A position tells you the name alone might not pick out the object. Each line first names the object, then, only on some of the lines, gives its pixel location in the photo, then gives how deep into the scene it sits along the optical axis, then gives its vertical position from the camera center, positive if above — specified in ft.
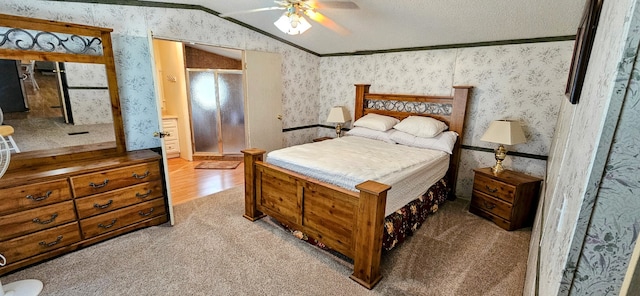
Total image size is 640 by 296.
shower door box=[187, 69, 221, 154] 16.51 -1.17
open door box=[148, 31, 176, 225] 8.11 -1.03
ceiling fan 7.45 +2.37
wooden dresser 6.59 -3.11
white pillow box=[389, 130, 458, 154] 10.61 -1.75
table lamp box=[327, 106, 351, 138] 14.28 -1.12
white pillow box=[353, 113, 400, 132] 12.40 -1.18
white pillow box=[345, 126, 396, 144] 12.14 -1.74
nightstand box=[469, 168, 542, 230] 8.90 -3.26
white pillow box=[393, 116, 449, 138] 10.96 -1.20
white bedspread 7.44 -2.07
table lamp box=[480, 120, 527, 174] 9.12 -1.22
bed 6.39 -3.07
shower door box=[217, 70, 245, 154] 16.85 -1.10
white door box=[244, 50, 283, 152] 12.90 -0.28
